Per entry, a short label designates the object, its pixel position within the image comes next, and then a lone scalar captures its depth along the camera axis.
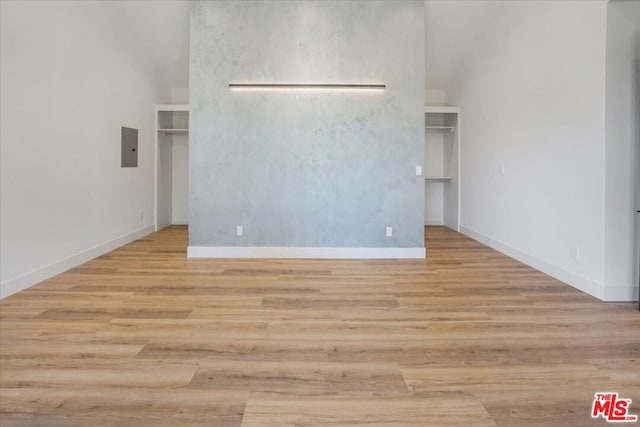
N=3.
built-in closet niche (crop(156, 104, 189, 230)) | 7.70
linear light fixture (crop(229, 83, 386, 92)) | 5.38
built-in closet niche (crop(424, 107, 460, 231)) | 7.85
